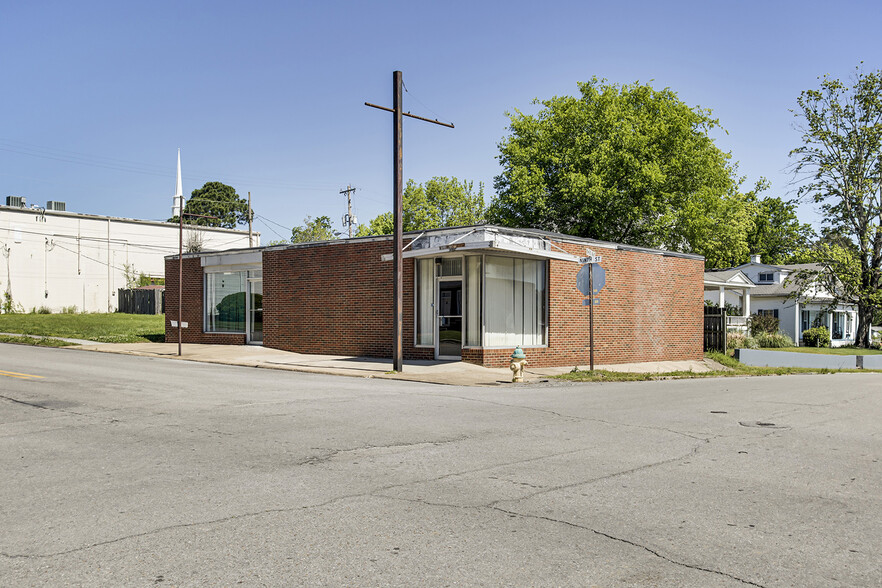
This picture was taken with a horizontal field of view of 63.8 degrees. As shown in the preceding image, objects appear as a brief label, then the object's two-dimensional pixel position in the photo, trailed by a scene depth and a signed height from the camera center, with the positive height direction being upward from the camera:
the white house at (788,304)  43.19 +0.10
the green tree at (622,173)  36.06 +6.97
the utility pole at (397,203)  17.55 +2.55
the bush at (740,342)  31.76 -1.65
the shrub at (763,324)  37.59 -1.00
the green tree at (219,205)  94.38 +13.43
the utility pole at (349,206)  58.44 +8.23
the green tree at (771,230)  64.44 +7.02
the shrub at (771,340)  34.72 -1.70
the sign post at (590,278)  18.25 +0.71
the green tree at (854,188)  40.22 +6.80
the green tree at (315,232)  72.51 +7.66
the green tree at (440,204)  61.62 +8.94
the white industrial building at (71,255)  50.91 +3.92
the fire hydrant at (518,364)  16.25 -1.36
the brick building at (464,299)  20.02 +0.22
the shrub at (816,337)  41.44 -1.84
